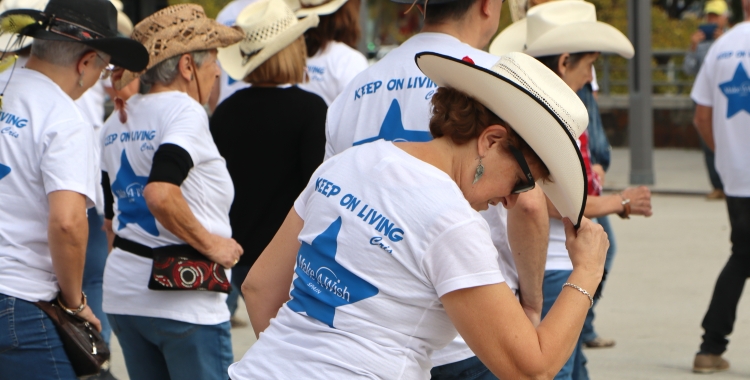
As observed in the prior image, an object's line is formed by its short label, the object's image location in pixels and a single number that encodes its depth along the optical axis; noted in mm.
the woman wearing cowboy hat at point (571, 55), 7371
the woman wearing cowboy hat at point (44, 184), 6117
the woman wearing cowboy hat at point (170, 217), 6680
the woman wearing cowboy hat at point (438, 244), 3924
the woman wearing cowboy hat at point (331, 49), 10625
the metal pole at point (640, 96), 24703
